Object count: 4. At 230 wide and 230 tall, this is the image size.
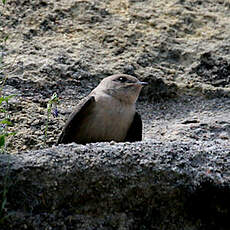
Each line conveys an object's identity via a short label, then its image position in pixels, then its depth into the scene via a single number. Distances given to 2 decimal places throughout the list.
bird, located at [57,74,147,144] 9.50
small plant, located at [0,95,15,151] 6.01
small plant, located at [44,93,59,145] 8.08
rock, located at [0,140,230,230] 5.78
